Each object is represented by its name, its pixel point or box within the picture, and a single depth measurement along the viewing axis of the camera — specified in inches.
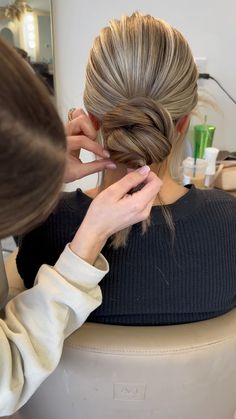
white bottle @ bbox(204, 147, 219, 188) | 56.2
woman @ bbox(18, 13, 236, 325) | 29.3
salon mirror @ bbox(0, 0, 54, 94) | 64.1
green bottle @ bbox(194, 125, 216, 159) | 60.5
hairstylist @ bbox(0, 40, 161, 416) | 19.1
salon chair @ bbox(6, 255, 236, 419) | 26.8
